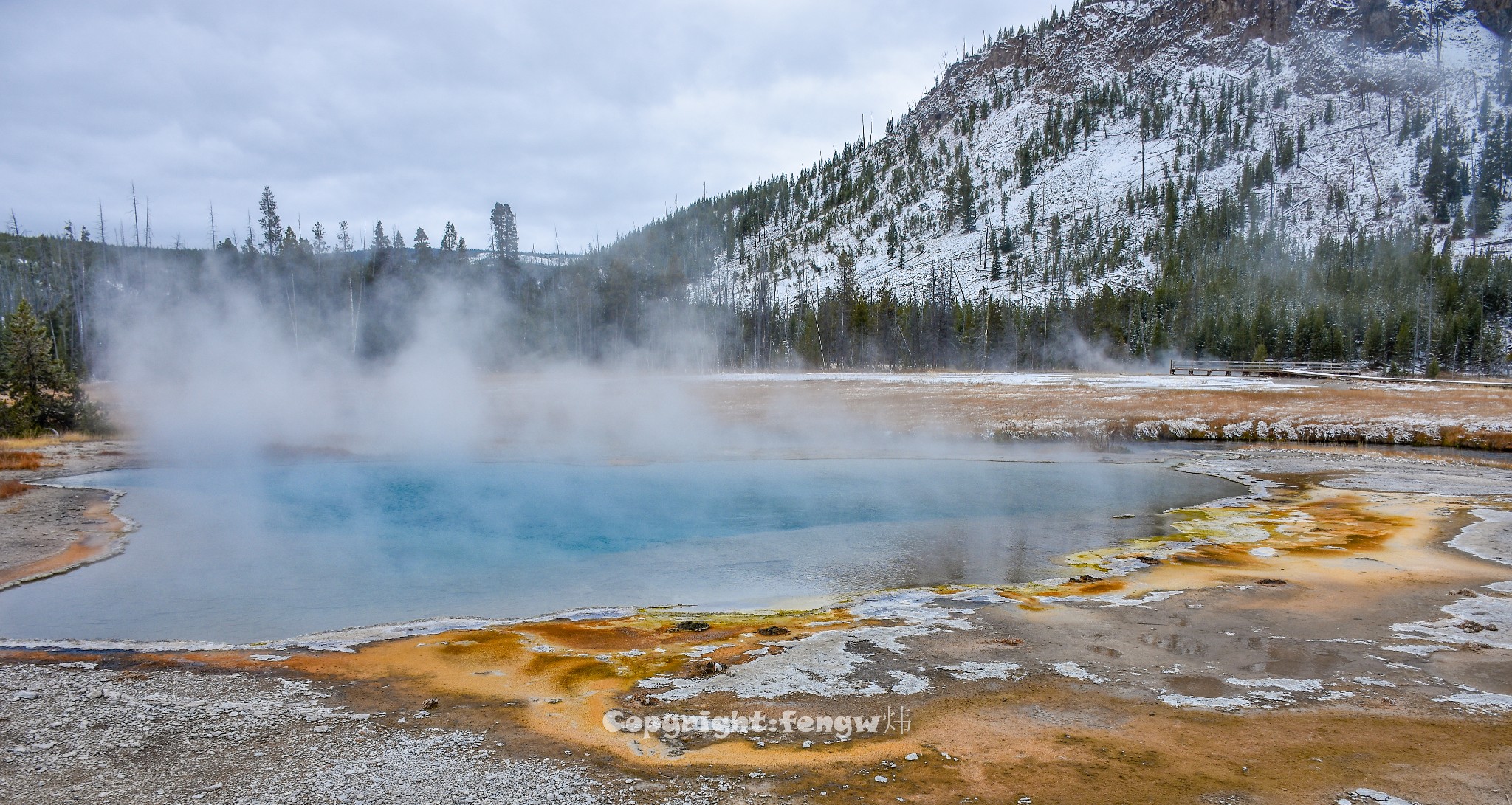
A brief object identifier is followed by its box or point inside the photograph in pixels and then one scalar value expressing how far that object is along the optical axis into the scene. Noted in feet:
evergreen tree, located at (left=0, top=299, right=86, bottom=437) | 91.66
